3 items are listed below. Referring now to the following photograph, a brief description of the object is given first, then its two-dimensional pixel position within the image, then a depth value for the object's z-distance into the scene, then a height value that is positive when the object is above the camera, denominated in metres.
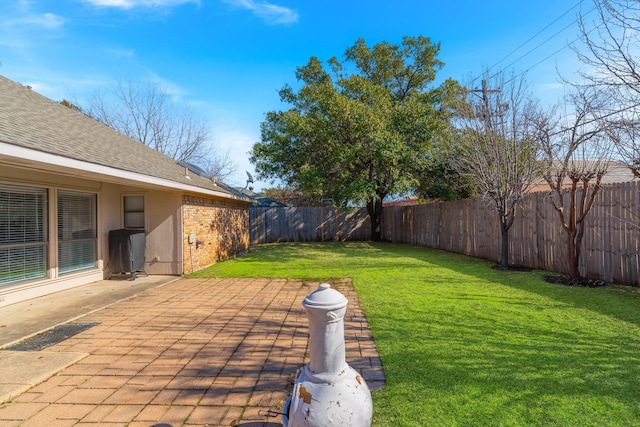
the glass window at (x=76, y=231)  6.86 -0.14
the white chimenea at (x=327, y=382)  1.81 -0.89
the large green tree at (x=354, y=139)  12.89 +3.16
